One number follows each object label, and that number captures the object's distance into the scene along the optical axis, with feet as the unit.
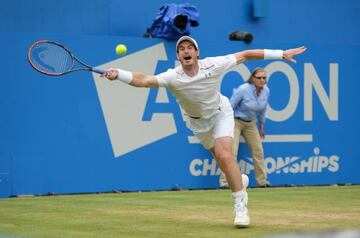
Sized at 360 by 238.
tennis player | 48.65
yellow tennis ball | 76.14
